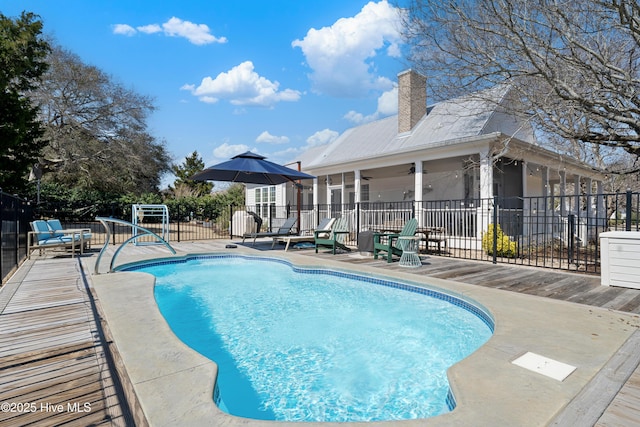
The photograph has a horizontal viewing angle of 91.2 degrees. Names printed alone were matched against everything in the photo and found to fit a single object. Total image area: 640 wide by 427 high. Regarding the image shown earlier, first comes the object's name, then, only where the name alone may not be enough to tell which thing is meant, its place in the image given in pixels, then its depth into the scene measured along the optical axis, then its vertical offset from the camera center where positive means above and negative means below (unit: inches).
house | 395.4 +87.4
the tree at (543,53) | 280.4 +165.6
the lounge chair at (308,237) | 393.8 -25.6
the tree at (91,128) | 700.0 +218.4
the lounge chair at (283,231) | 415.5 -19.3
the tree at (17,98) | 457.7 +180.3
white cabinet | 188.1 -25.9
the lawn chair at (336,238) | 365.4 -24.9
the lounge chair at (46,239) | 302.0 -21.7
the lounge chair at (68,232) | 318.3 -14.5
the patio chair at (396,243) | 298.2 -24.5
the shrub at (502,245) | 328.5 -29.4
